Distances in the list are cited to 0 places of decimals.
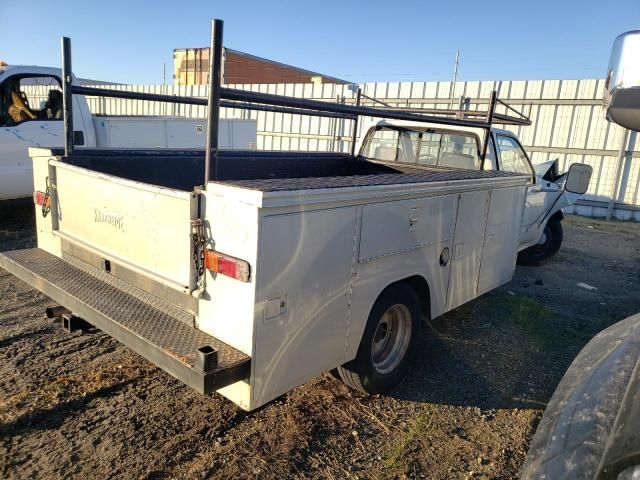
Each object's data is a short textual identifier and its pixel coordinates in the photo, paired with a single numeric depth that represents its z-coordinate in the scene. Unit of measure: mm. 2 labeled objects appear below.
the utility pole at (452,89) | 13809
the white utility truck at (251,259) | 2352
